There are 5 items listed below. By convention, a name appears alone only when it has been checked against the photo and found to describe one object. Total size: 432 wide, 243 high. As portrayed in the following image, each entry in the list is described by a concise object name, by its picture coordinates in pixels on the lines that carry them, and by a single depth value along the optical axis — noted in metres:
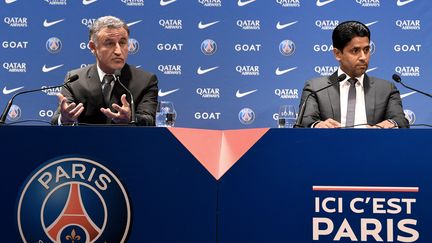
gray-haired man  6.95
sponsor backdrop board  10.21
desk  4.01
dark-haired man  7.10
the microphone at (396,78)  5.22
